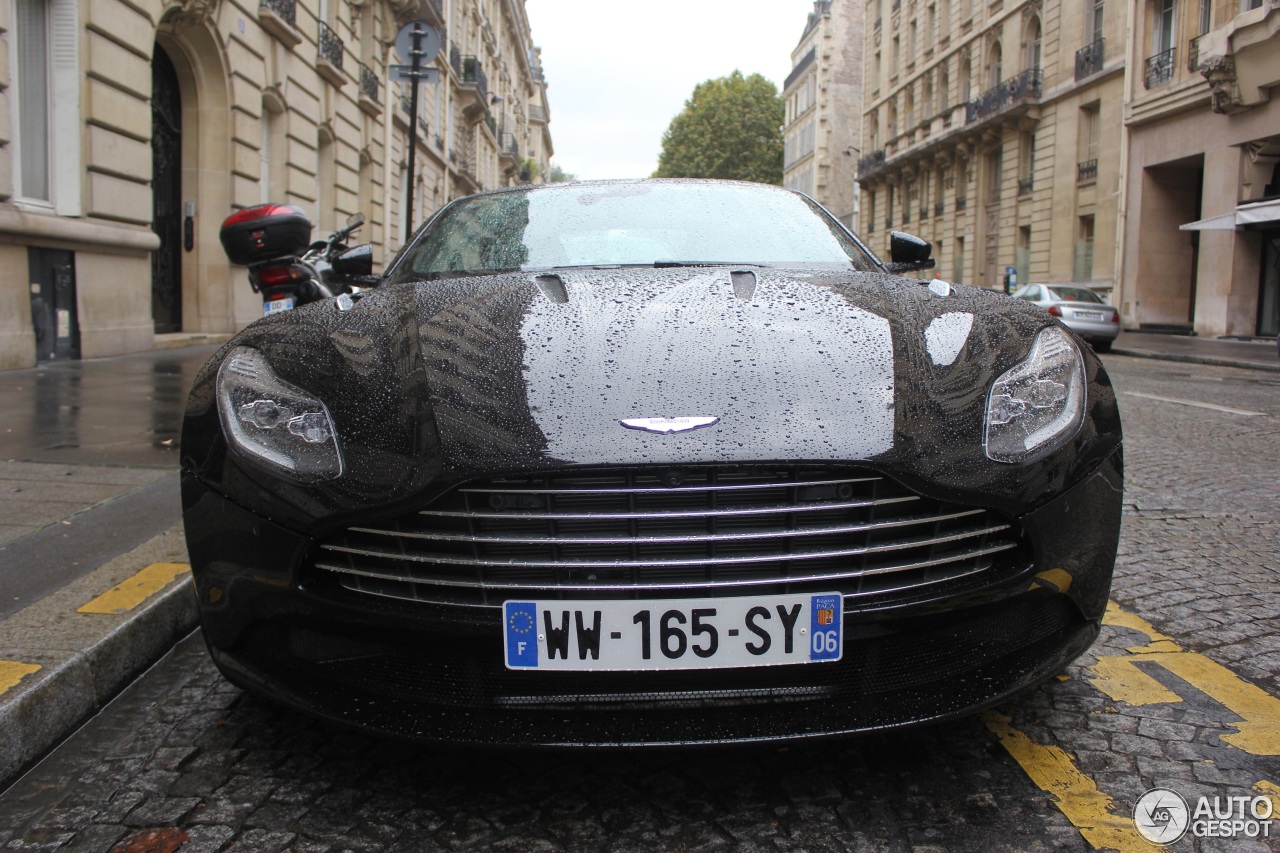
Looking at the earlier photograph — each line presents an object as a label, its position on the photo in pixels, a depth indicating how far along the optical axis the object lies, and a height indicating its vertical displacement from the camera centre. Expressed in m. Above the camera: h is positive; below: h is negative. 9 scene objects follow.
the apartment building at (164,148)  9.27 +2.15
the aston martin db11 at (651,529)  1.76 -0.33
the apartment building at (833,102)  60.62 +13.91
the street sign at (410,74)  9.63 +2.39
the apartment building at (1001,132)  27.77 +6.87
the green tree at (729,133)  70.50 +13.85
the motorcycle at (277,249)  6.50 +0.50
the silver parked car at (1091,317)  18.31 +0.53
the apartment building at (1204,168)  20.50 +3.94
